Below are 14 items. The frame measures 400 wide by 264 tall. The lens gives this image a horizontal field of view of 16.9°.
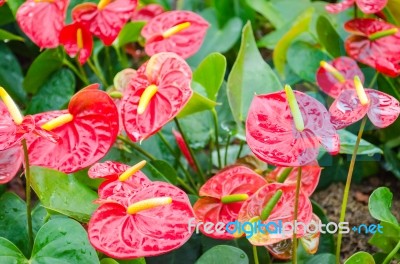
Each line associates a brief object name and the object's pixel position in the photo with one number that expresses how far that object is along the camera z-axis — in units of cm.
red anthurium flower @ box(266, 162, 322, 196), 158
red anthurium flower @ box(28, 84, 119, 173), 150
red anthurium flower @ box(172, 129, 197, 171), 175
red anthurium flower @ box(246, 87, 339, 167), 141
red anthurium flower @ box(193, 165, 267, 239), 154
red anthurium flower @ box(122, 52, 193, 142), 152
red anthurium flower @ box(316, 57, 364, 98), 173
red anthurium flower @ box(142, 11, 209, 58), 172
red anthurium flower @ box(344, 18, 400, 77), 173
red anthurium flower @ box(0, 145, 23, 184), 150
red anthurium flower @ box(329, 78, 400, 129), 146
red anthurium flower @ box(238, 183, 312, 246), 147
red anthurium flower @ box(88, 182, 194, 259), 140
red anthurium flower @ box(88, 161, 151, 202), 146
